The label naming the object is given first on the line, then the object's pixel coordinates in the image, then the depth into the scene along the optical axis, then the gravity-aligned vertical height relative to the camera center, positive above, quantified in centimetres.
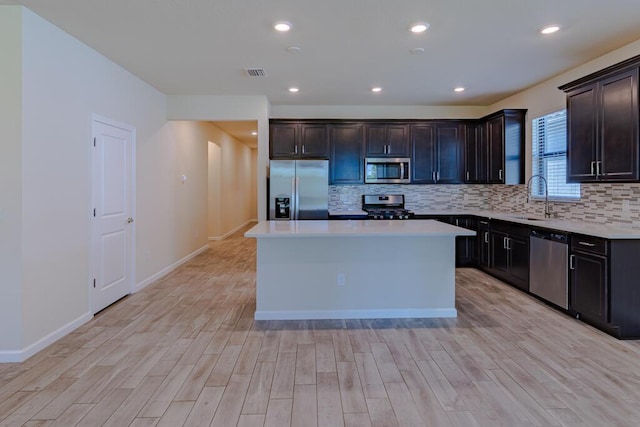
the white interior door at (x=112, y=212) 389 -6
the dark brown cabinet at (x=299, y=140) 612 +110
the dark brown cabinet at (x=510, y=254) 452 -63
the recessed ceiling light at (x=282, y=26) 319 +159
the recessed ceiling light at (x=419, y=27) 320 +159
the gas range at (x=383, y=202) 646 +8
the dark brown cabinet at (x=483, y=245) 548 -59
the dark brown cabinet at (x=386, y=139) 621 +114
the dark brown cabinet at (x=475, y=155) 602 +86
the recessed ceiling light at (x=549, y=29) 326 +160
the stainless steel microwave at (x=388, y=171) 622 +60
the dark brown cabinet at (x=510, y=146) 539 +90
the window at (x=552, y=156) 464 +67
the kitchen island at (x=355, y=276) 372 -72
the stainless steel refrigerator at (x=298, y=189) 566 +27
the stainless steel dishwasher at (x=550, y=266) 379 -66
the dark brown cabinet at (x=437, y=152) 624 +93
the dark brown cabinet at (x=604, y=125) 328 +79
